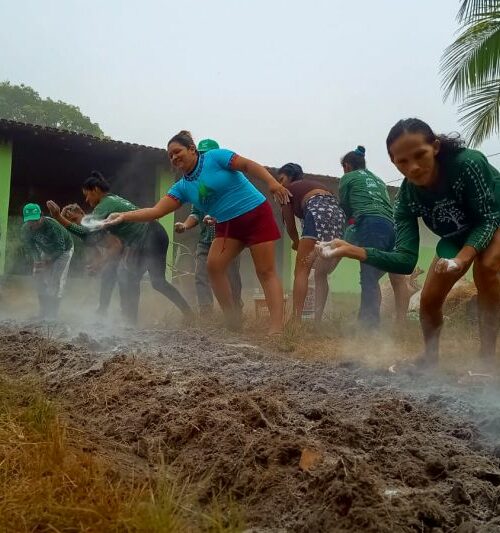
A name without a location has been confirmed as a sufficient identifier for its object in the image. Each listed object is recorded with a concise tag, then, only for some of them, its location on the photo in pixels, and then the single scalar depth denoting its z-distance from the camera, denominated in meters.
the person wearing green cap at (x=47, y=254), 6.44
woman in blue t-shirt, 4.46
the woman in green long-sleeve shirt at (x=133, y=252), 5.55
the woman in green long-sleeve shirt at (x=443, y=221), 2.83
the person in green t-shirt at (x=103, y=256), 5.83
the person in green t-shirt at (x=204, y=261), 5.45
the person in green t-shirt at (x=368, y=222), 4.76
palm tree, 6.36
